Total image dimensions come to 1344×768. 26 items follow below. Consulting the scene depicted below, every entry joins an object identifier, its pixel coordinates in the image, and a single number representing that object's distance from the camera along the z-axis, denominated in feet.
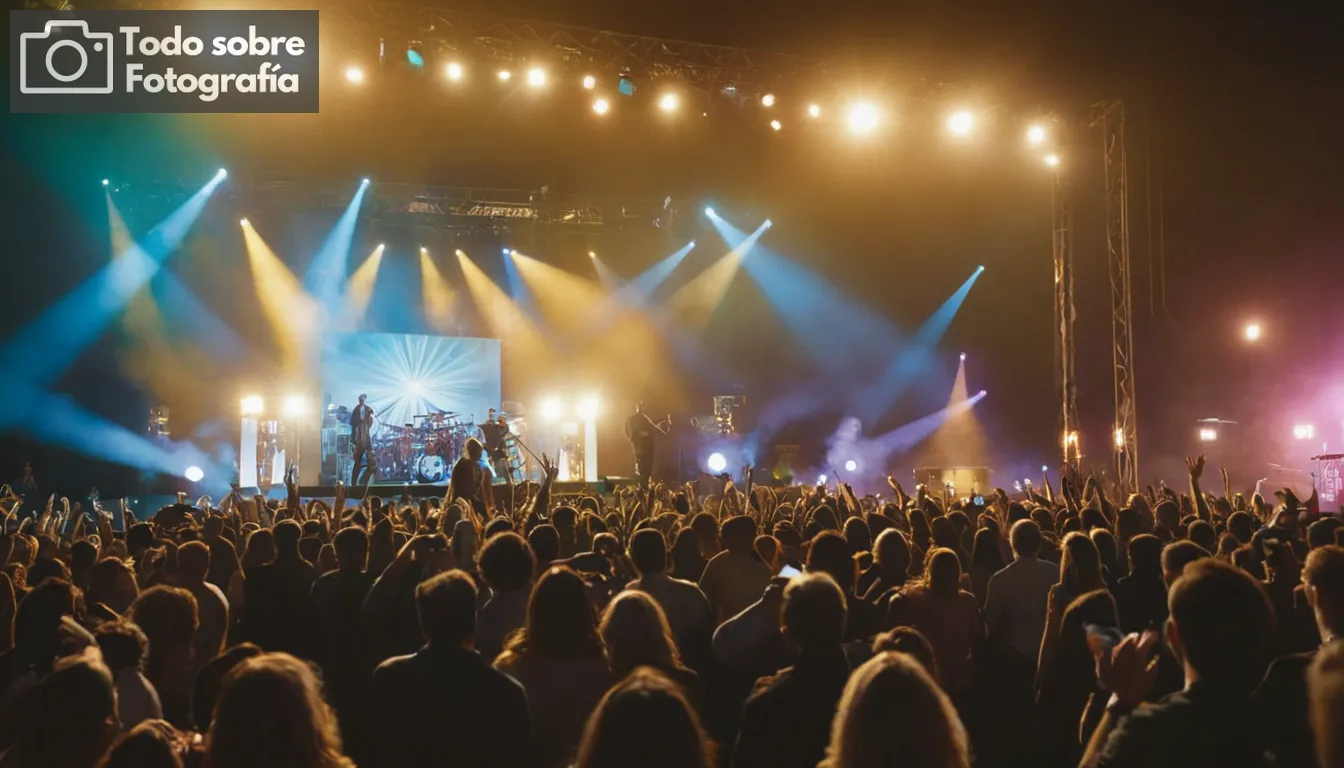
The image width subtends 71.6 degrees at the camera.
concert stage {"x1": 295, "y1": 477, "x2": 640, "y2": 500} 53.83
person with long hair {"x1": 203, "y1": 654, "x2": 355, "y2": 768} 5.88
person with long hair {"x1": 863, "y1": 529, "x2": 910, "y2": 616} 14.28
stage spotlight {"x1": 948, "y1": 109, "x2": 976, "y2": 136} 47.67
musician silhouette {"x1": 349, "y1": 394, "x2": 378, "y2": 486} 55.26
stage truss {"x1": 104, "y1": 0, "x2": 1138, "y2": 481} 39.83
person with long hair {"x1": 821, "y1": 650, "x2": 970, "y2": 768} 5.51
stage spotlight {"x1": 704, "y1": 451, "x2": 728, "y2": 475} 66.95
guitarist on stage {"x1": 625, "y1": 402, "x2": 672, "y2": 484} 59.67
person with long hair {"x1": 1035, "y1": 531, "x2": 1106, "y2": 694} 12.97
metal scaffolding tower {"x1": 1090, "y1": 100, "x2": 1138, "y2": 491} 47.88
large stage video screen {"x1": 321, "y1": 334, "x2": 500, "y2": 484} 61.62
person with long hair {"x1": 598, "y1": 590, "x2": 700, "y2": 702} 8.78
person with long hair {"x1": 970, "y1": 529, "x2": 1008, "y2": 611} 16.29
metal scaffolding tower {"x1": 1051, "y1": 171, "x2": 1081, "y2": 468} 50.93
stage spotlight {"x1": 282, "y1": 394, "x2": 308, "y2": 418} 60.70
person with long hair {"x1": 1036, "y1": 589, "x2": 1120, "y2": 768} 11.25
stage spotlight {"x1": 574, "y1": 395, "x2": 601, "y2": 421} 68.59
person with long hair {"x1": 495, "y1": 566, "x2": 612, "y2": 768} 9.18
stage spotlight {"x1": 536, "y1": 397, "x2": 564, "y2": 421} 68.18
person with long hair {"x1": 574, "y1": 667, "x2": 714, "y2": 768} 5.33
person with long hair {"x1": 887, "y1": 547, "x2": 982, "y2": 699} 12.77
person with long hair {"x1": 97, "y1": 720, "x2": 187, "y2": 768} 6.24
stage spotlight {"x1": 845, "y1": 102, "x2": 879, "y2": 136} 46.91
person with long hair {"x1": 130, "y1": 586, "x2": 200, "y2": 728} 10.00
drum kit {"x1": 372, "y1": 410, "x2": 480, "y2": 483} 61.72
